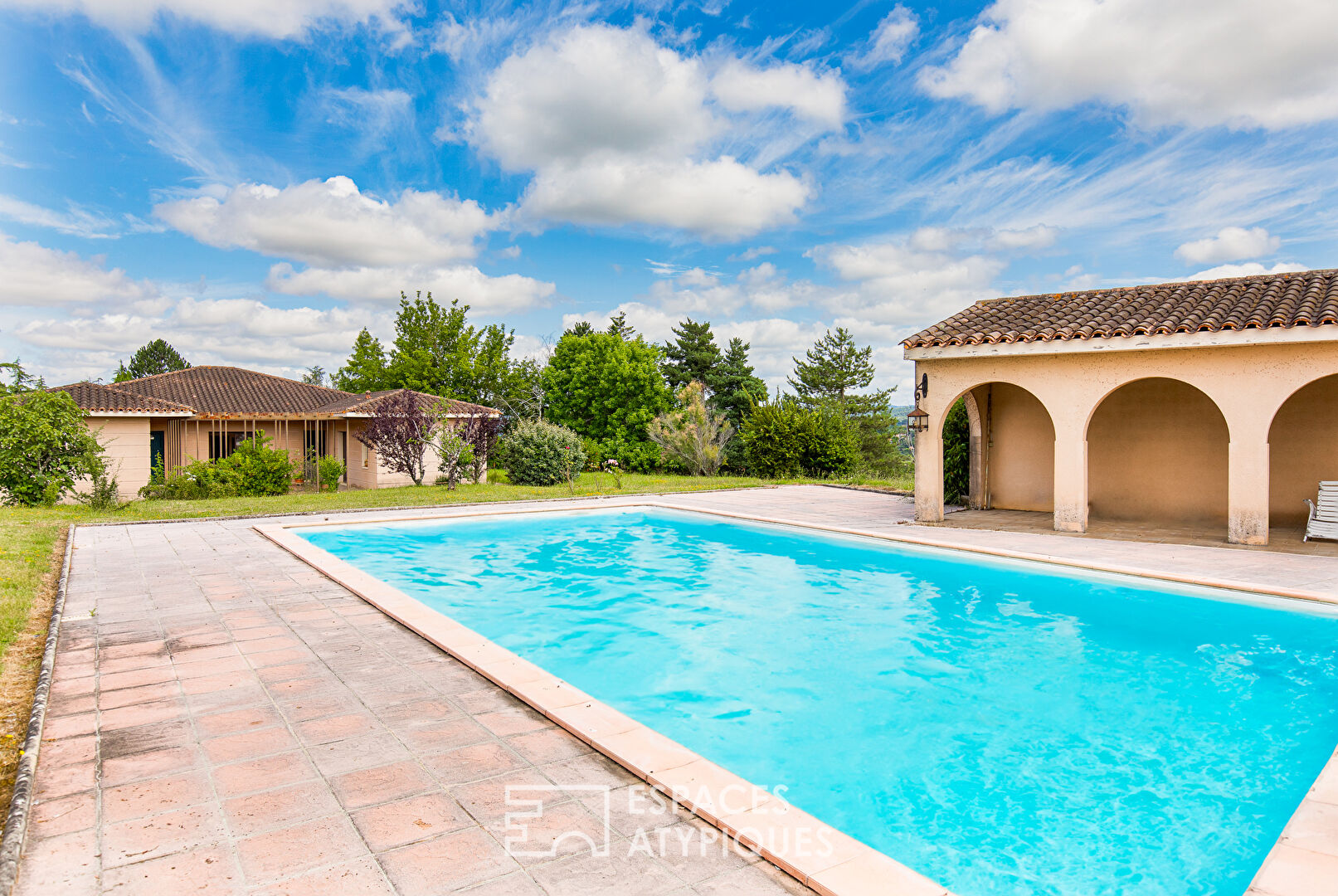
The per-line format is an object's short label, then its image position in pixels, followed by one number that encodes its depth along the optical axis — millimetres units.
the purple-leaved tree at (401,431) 19812
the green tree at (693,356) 42812
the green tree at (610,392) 34031
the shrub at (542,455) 20531
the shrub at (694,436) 26234
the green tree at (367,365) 44728
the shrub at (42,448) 14250
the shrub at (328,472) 20625
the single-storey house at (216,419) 19375
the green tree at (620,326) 49597
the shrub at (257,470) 17734
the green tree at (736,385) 40281
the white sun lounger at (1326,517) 9977
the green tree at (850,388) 43844
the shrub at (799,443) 23531
